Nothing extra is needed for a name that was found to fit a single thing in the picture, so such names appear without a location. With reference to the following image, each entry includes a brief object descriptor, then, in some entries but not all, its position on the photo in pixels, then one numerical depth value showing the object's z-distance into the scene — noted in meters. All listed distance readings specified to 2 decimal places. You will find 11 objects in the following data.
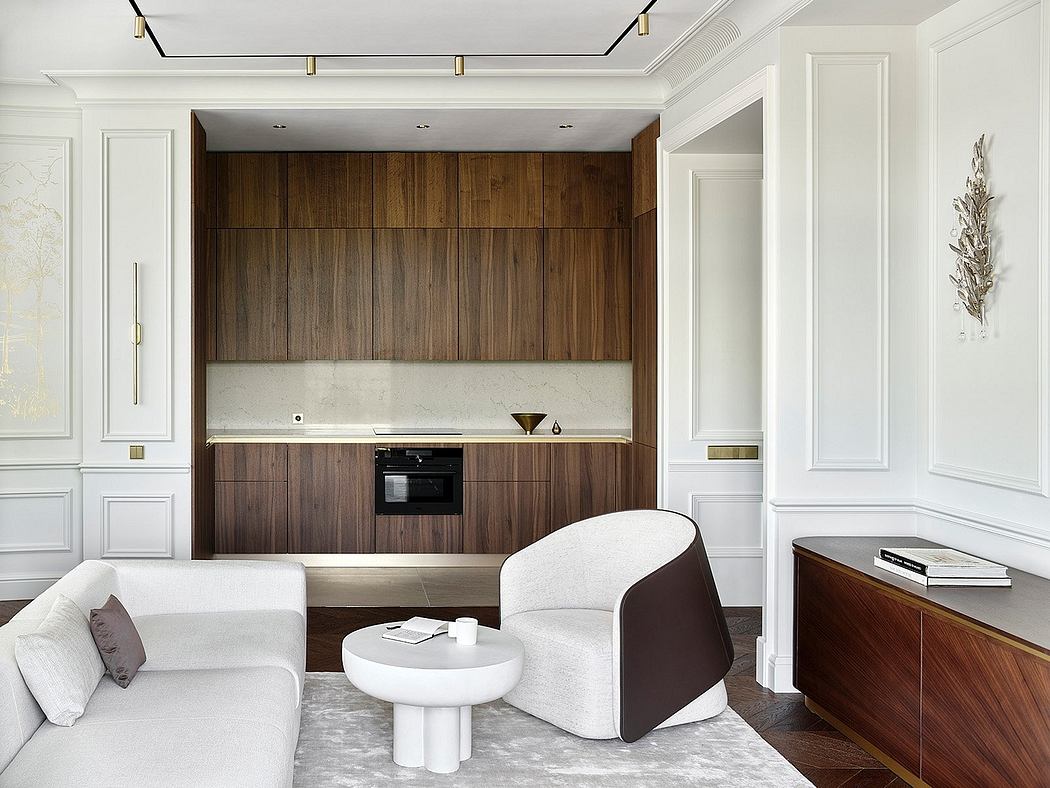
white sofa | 2.07
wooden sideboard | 2.40
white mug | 3.04
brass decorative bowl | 6.31
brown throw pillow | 2.62
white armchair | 3.16
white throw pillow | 2.28
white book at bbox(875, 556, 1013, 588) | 2.93
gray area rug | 2.90
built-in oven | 6.04
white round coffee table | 2.77
